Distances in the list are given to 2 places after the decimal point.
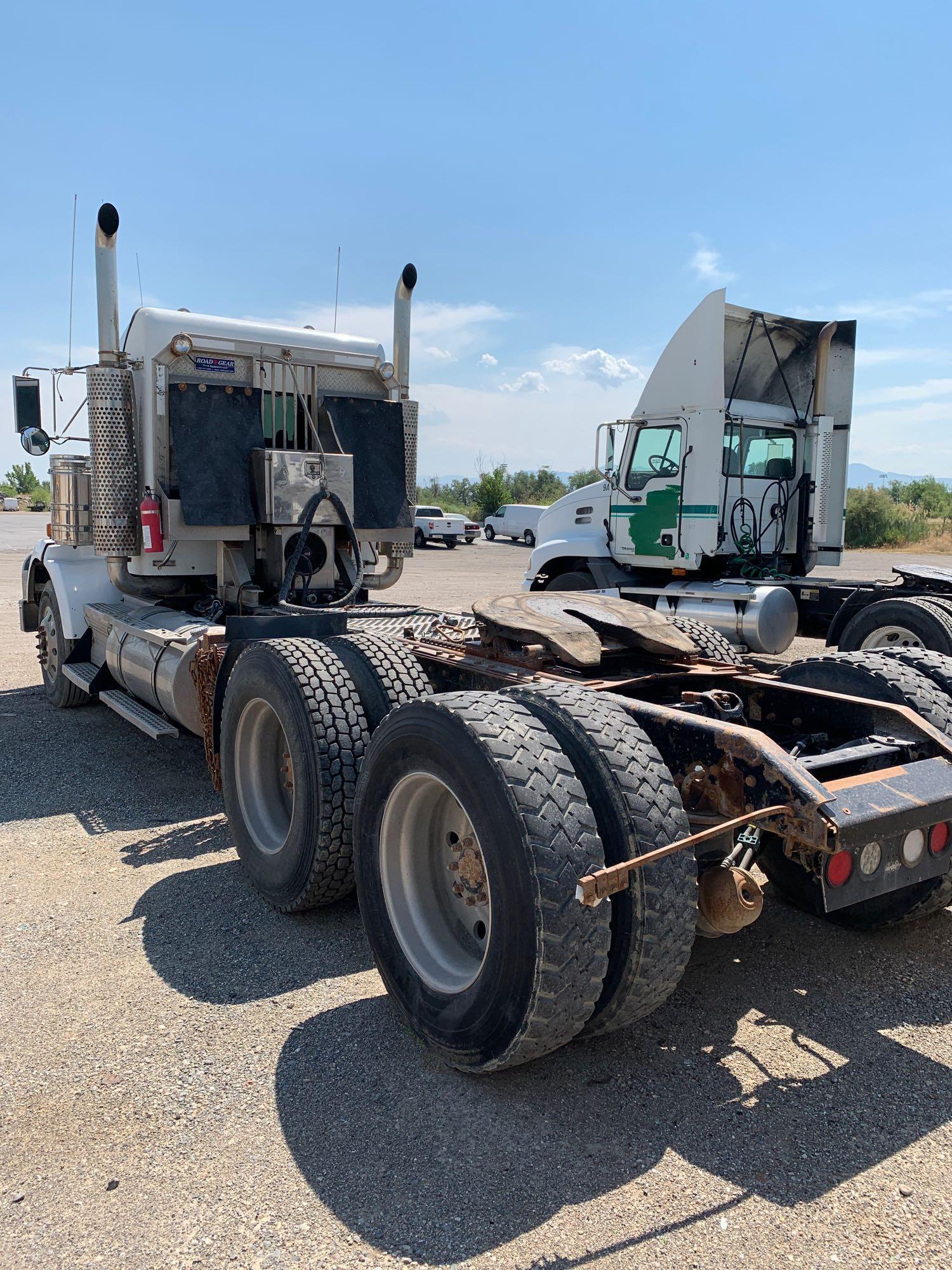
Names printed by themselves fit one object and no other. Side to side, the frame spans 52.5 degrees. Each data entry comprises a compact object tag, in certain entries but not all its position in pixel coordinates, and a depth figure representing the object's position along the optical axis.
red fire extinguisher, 6.88
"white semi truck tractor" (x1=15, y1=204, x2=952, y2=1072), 2.83
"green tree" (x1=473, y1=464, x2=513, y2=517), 55.84
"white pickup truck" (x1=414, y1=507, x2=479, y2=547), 37.12
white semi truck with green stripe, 10.17
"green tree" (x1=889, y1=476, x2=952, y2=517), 54.97
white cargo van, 41.41
